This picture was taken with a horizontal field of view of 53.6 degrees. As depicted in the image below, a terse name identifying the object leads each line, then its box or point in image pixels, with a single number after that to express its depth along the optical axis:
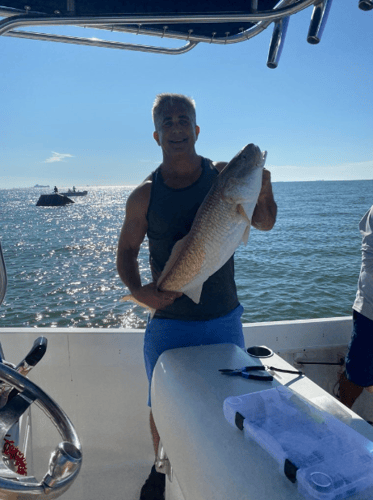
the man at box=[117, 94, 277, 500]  2.25
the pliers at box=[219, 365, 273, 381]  1.78
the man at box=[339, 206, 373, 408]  2.85
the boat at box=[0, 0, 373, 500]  1.26
